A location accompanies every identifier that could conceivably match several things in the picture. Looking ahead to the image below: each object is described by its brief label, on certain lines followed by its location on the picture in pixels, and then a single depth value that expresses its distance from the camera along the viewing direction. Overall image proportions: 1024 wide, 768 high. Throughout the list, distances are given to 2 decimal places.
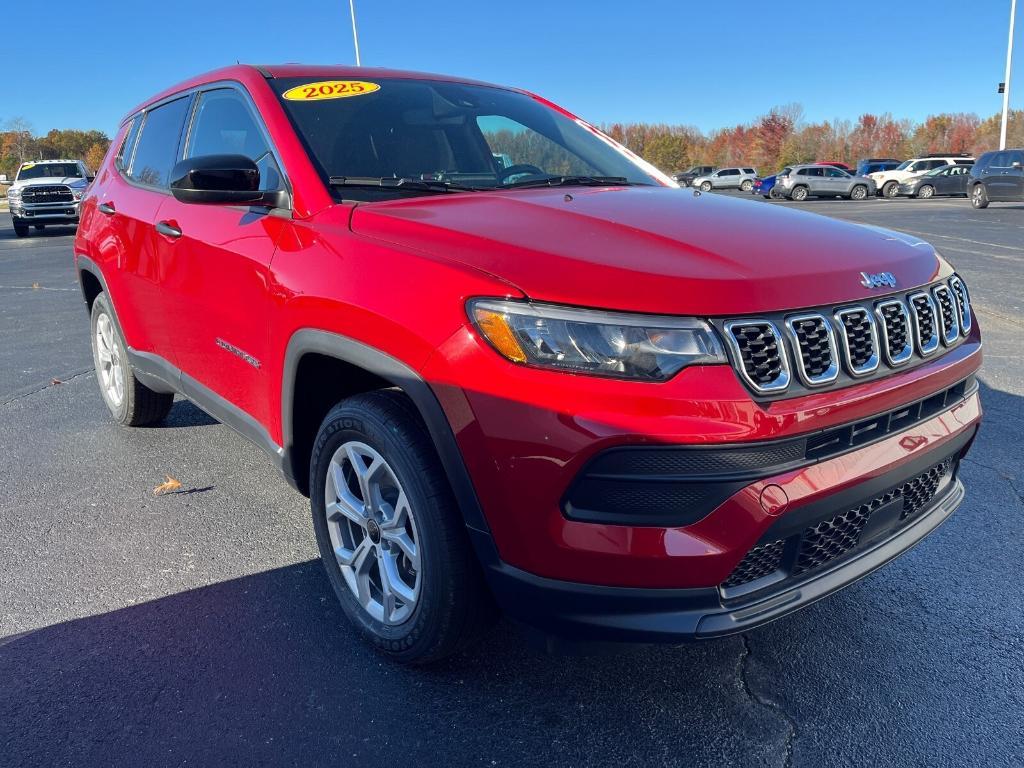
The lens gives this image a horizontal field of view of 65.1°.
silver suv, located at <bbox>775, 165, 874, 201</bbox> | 34.88
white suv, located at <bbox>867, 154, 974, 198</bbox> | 34.59
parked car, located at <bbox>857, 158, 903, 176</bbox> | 37.19
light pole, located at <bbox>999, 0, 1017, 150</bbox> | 36.59
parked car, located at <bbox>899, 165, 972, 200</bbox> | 33.12
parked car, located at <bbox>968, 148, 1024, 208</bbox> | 22.94
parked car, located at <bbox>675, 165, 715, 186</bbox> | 54.99
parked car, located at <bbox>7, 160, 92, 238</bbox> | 20.62
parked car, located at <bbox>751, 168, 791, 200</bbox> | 37.25
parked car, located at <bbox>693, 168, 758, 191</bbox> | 49.53
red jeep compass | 1.82
